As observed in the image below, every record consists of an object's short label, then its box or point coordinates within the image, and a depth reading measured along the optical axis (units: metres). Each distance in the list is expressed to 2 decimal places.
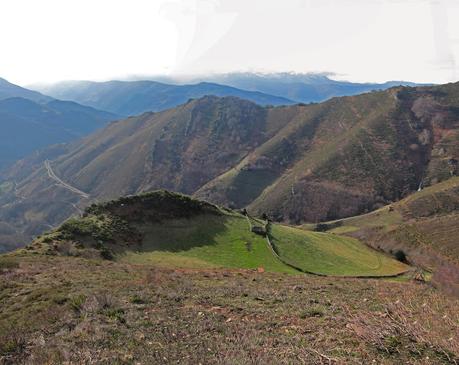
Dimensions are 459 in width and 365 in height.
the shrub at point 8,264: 24.30
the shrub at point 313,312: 14.13
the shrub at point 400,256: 58.58
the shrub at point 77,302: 14.73
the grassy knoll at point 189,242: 36.00
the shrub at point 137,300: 16.33
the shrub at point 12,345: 11.21
